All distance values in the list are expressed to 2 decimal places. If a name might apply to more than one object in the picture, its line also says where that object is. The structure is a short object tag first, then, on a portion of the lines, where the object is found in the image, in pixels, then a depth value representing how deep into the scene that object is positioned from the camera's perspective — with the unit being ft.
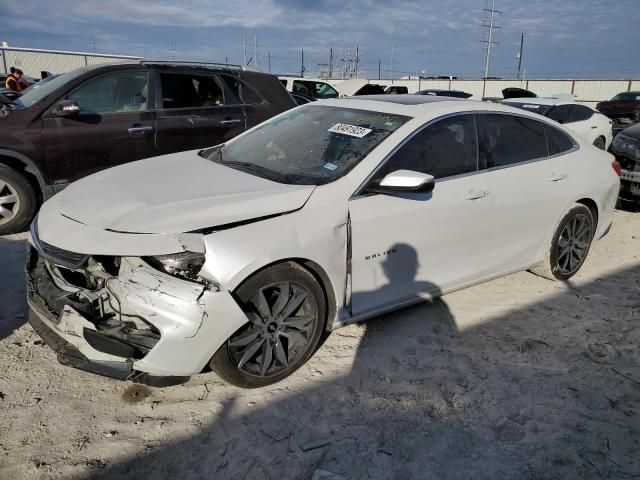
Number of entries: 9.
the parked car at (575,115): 33.14
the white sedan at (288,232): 8.43
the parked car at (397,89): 75.93
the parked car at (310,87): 47.29
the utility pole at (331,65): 192.75
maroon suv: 17.11
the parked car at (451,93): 67.95
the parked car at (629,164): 22.57
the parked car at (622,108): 52.08
